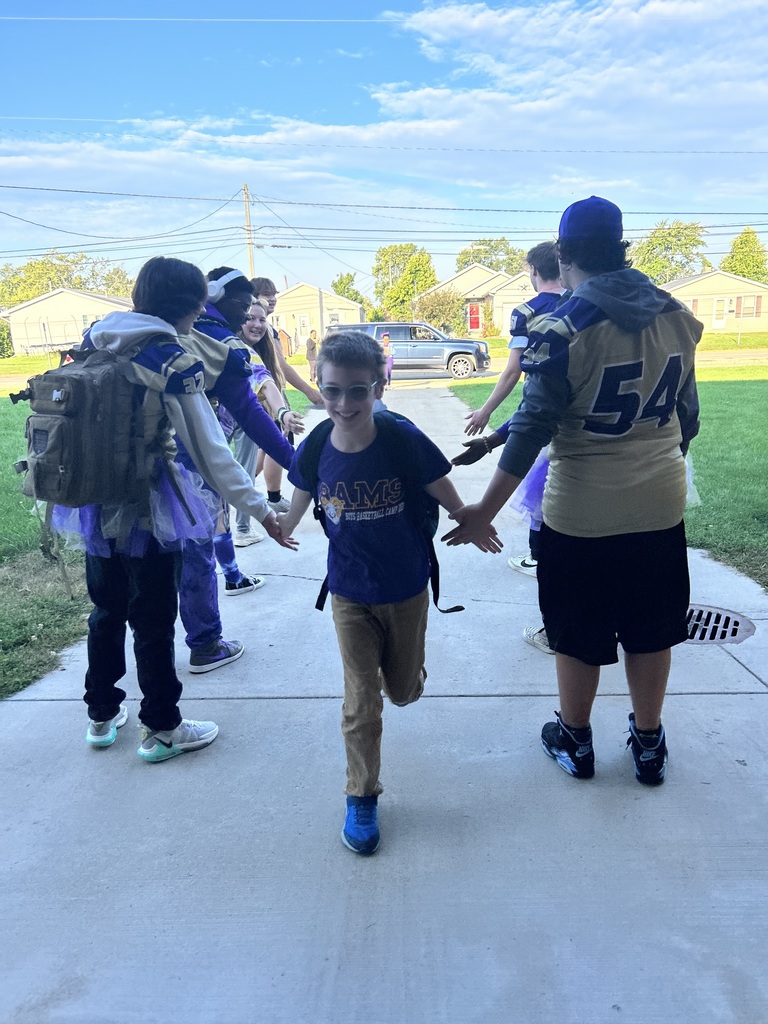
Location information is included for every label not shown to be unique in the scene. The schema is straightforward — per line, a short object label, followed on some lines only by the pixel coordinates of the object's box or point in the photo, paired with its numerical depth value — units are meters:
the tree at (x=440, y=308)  47.88
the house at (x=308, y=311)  56.59
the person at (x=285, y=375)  5.42
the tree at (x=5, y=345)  48.62
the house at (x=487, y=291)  50.31
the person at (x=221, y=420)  3.04
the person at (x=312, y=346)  16.25
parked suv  22.88
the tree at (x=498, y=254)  75.50
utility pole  46.94
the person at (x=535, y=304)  3.73
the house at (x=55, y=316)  51.28
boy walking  2.32
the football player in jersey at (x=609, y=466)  2.26
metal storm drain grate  3.72
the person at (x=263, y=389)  4.69
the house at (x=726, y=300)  47.88
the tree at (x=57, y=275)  63.44
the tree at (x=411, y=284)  55.12
